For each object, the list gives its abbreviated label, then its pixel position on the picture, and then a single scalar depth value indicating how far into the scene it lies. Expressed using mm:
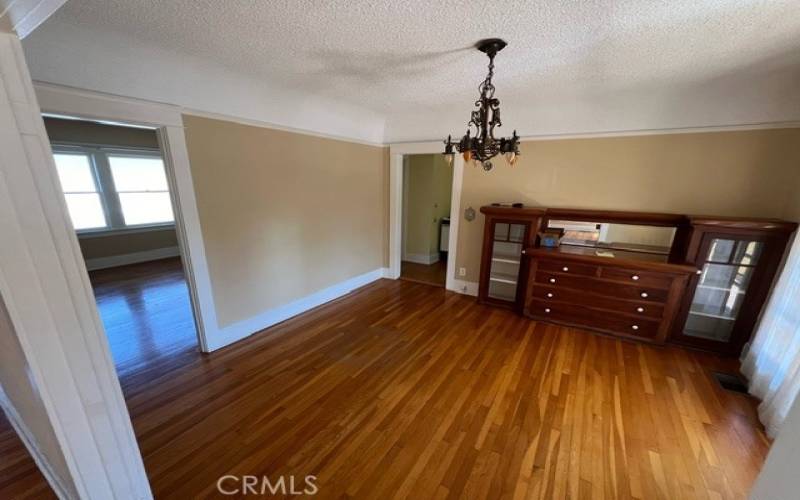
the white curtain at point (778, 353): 1845
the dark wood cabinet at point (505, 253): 3332
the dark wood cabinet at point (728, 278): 2416
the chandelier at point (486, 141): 1860
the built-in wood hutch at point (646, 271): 2536
